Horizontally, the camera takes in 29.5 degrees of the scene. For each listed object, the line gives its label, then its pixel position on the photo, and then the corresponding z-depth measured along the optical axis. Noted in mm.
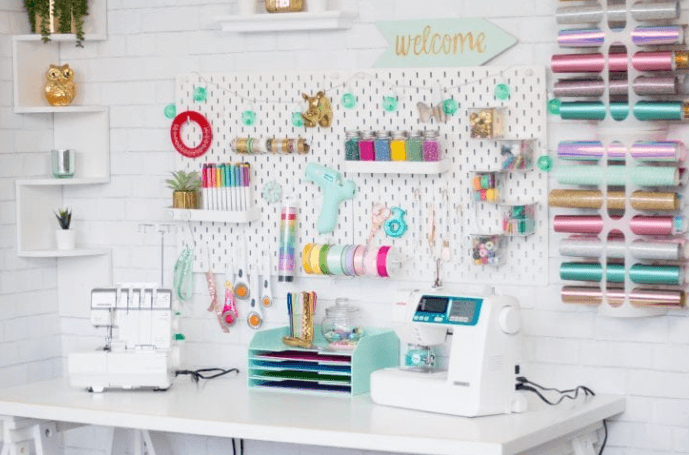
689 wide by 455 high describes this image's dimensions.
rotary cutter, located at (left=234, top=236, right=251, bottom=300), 4539
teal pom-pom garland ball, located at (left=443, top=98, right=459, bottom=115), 4176
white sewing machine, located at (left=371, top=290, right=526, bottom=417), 3688
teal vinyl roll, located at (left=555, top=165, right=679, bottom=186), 3744
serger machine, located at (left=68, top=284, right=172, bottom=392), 4125
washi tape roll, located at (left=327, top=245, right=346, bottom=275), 4289
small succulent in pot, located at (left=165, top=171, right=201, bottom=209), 4523
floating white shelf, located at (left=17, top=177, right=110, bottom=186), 4664
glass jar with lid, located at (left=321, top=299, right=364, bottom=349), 4227
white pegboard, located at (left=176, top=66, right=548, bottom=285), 4102
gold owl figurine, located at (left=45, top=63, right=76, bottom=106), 4715
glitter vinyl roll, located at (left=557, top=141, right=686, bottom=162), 3727
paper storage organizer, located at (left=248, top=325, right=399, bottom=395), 4074
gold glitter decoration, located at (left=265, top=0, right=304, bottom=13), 4328
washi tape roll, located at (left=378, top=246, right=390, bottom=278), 4211
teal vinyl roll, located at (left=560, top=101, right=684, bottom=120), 3723
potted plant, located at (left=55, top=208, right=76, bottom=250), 4746
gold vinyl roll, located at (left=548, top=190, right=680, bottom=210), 3752
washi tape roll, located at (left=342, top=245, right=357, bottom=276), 4270
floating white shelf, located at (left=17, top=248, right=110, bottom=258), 4668
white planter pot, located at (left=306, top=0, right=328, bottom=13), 4289
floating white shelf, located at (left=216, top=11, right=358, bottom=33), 4281
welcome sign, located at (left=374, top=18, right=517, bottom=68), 4125
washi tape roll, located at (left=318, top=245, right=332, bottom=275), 4312
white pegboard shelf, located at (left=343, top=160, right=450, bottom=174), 4102
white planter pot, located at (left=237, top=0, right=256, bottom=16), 4383
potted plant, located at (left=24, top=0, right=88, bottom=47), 4652
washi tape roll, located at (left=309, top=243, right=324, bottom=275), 4324
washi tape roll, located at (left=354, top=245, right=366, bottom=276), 4254
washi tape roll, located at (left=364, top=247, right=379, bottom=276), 4227
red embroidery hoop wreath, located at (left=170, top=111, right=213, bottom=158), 4559
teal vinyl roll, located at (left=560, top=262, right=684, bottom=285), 3752
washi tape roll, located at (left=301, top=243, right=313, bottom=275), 4344
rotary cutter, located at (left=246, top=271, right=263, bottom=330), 4520
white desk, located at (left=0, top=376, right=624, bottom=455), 3459
